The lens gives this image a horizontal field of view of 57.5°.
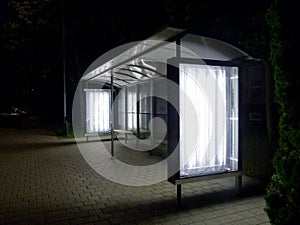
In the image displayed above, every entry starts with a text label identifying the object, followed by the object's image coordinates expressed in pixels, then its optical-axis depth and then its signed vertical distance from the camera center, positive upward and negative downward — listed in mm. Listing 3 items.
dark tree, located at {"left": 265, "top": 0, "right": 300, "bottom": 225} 2707 +127
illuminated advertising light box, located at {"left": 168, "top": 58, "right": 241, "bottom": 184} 4484 -141
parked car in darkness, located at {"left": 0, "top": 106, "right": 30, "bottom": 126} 21547 -144
